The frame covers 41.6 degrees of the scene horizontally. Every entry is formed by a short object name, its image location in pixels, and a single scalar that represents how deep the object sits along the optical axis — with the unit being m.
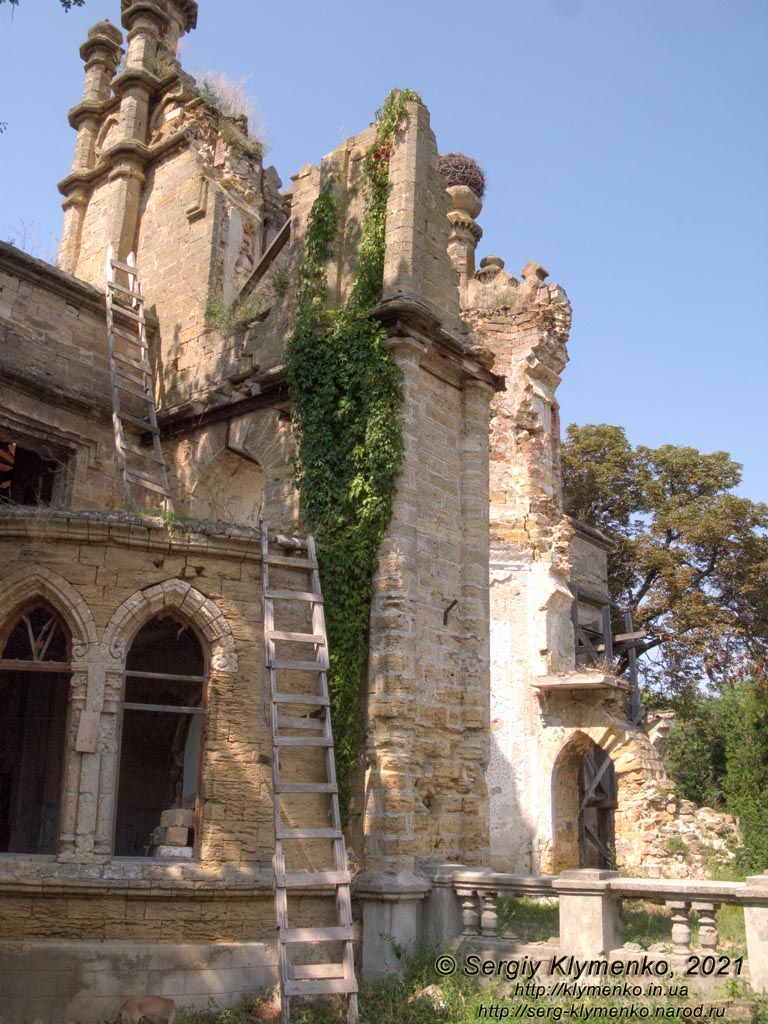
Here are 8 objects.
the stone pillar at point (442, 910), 8.55
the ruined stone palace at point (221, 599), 7.95
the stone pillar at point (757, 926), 6.72
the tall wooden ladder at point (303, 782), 7.36
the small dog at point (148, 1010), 6.98
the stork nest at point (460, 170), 24.12
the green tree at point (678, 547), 23.98
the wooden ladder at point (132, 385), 11.59
